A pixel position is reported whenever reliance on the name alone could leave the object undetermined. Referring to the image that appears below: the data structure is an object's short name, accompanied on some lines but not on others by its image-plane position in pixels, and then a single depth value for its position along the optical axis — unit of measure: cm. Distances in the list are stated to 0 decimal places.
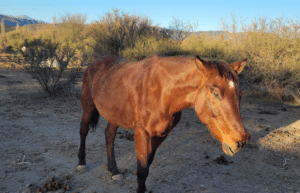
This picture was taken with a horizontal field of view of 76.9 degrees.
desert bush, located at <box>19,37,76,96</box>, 886
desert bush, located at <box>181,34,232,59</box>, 1302
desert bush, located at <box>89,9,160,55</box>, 1375
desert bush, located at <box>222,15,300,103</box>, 995
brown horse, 166
